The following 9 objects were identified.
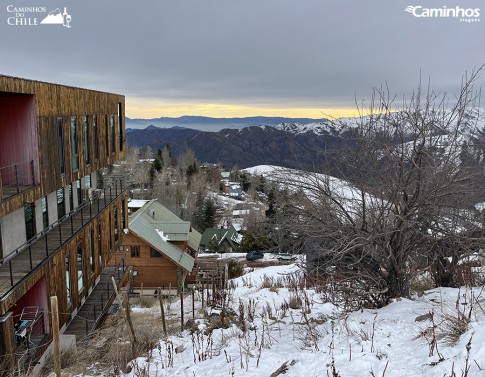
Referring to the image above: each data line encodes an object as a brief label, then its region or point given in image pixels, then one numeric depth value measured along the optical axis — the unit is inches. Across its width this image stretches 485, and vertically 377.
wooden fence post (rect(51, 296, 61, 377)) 270.1
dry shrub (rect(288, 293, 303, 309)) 472.7
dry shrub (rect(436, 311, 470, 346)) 240.5
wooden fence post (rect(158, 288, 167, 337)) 406.4
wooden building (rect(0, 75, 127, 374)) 369.7
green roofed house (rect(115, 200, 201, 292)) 1076.5
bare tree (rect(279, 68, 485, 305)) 323.0
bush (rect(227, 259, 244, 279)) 1130.7
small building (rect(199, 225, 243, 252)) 1771.9
